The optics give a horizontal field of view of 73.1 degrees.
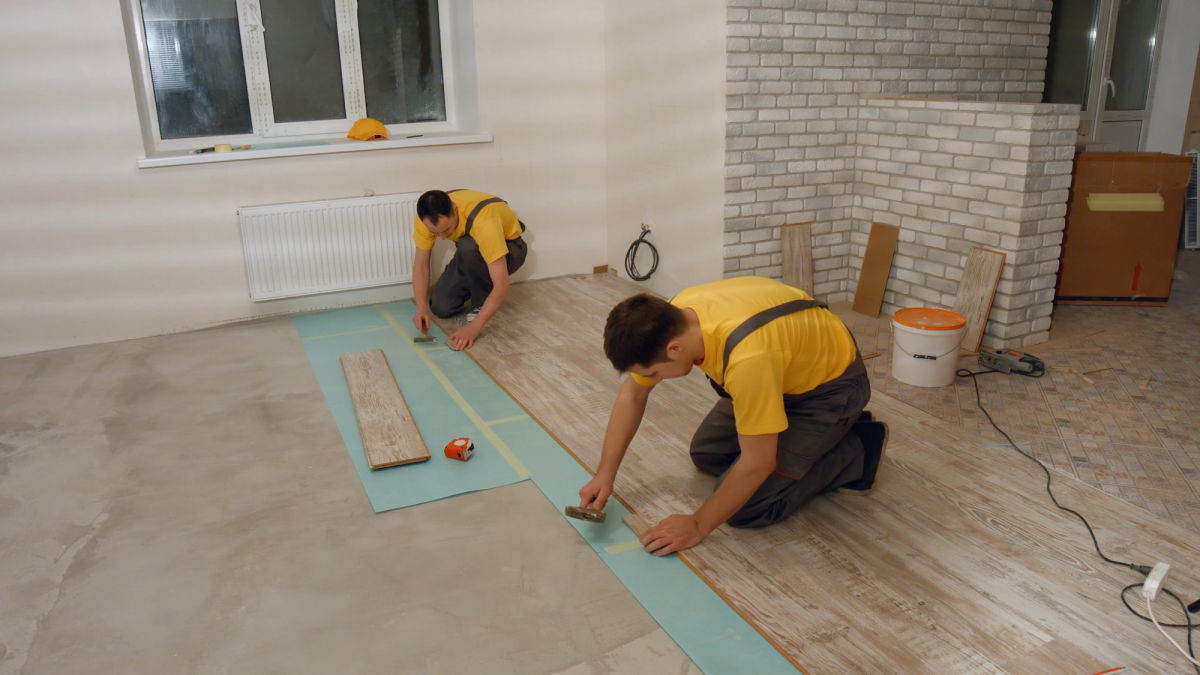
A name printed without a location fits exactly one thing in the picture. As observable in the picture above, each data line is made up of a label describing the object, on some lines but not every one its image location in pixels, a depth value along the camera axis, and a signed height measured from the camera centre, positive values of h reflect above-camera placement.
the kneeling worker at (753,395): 2.14 -0.83
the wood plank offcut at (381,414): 3.17 -1.26
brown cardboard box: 4.48 -0.74
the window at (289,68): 4.91 +0.29
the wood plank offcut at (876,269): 4.74 -0.94
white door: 6.39 +0.29
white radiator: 4.95 -0.80
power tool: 3.83 -1.20
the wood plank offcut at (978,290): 4.12 -0.93
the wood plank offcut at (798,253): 4.87 -0.86
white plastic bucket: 3.65 -1.07
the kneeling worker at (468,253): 4.28 -0.79
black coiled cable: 5.45 -1.01
